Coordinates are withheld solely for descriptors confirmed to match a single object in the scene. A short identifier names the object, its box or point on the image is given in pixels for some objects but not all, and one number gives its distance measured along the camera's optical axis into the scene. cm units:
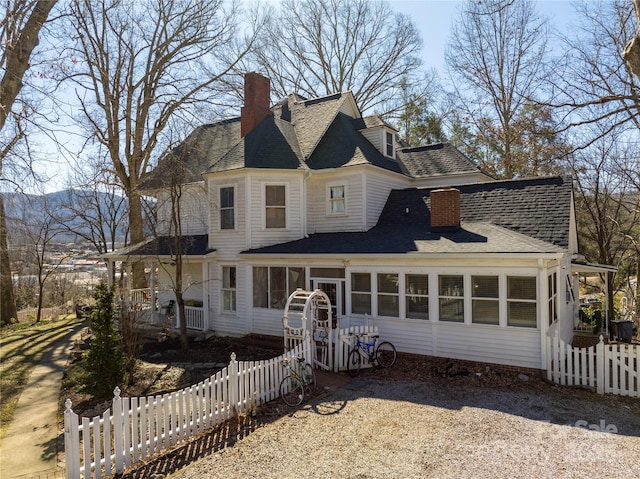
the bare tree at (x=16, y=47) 792
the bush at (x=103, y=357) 920
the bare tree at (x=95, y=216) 2722
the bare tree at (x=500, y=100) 2544
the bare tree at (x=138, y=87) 2259
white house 1083
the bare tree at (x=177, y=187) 1353
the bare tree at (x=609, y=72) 1187
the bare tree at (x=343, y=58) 3256
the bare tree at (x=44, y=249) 2408
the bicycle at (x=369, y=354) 1073
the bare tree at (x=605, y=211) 2266
